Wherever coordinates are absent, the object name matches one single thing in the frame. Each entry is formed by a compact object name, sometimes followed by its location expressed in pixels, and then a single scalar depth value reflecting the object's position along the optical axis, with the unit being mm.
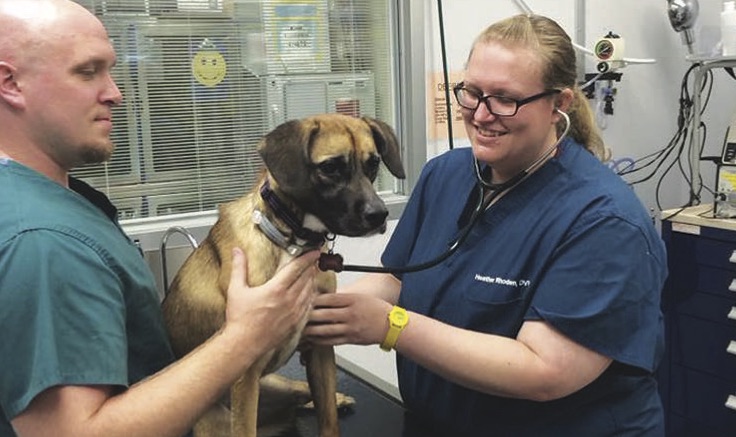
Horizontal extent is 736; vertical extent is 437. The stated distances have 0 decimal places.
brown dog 1220
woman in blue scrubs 1167
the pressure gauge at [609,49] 2666
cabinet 2471
